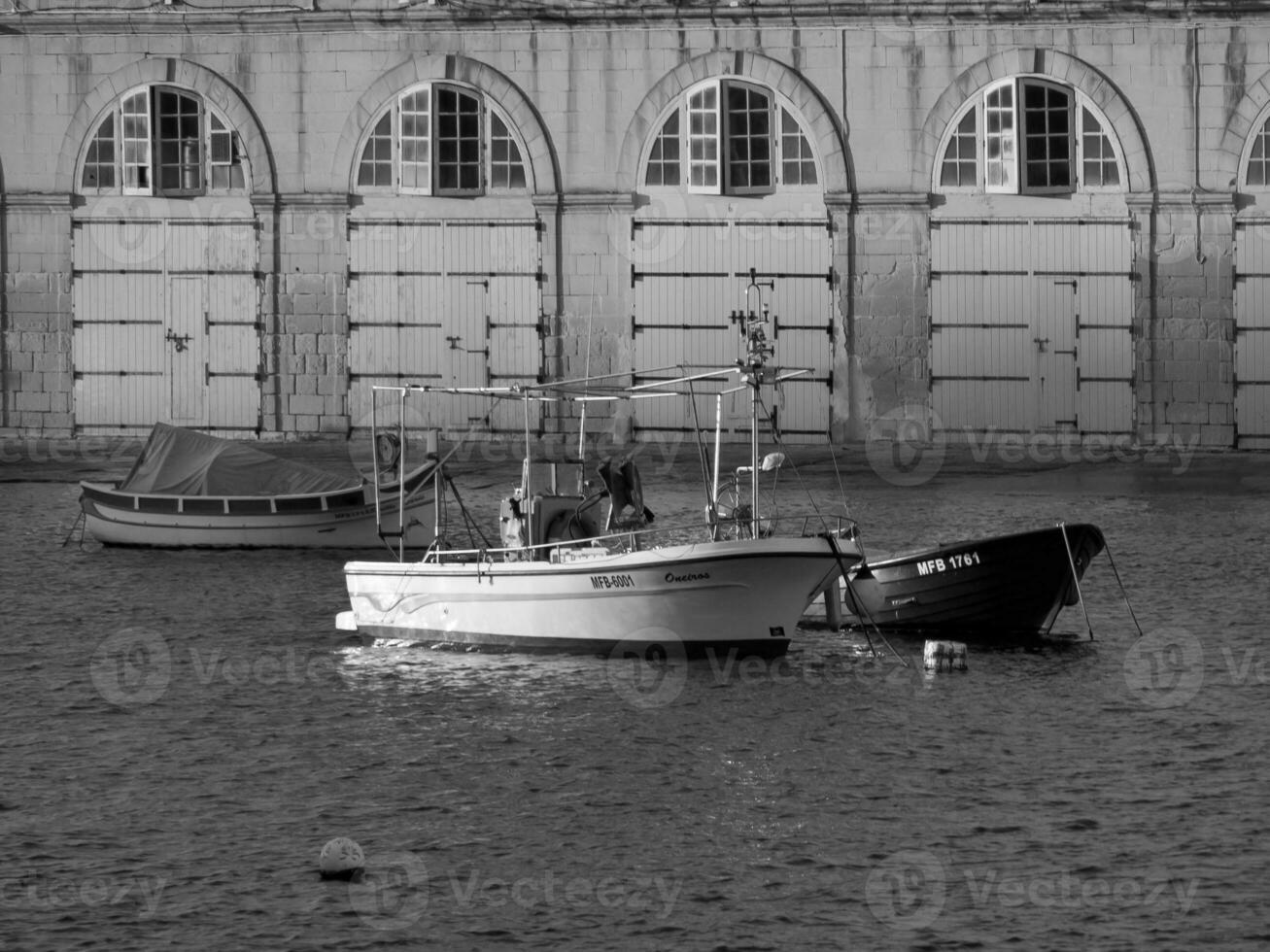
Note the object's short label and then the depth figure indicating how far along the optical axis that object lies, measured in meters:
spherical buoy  14.87
